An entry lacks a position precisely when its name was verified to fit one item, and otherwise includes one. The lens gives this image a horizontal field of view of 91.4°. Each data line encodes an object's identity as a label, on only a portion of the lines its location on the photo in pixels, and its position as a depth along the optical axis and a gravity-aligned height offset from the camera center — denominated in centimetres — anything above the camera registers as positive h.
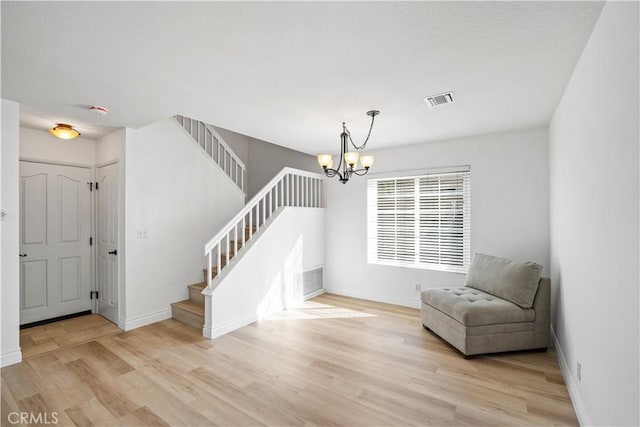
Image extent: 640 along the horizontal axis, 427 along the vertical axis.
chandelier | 316 +55
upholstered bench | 298 -101
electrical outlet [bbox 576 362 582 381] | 216 -112
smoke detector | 300 +100
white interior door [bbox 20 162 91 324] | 385 -37
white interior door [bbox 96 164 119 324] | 393 -37
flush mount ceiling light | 359 +95
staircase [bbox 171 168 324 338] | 363 -31
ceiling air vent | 271 +101
